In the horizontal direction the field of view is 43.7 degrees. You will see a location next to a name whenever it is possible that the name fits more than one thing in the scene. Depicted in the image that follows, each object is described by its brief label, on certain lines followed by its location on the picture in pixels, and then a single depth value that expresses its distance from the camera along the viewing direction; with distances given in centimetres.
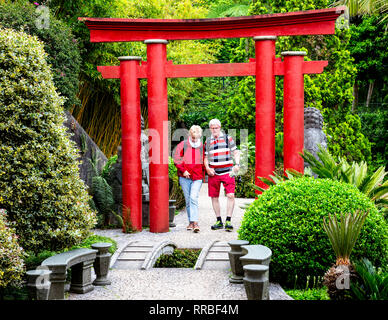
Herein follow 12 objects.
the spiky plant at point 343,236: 472
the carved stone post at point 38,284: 412
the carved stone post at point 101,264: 541
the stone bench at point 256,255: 454
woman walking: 826
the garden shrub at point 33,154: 502
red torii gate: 800
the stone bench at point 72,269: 449
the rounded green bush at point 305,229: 514
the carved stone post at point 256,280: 426
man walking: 813
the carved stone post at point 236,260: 532
